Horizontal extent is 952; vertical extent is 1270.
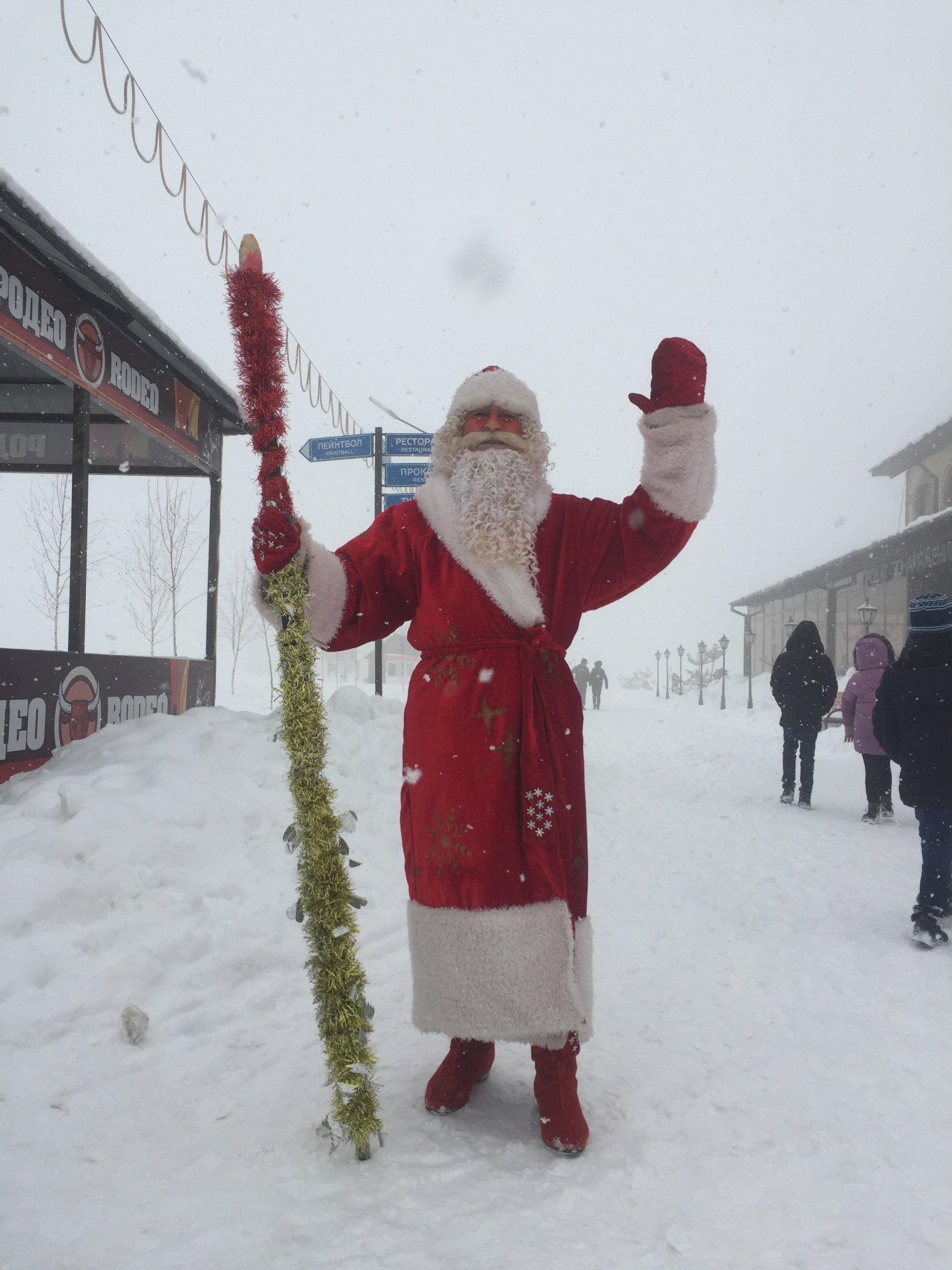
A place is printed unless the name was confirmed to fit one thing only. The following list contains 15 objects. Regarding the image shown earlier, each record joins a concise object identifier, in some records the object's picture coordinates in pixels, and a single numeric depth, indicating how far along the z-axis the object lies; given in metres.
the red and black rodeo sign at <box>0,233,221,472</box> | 4.69
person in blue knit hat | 3.62
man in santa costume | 1.91
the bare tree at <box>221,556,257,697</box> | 31.77
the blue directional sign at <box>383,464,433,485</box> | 8.91
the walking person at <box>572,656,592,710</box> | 24.57
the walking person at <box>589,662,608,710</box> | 25.70
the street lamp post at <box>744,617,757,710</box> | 37.41
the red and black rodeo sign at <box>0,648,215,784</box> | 4.58
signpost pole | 8.68
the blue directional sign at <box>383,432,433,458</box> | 8.39
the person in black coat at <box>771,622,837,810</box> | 7.44
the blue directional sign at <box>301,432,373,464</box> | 8.07
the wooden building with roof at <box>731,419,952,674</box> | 20.66
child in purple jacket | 6.84
